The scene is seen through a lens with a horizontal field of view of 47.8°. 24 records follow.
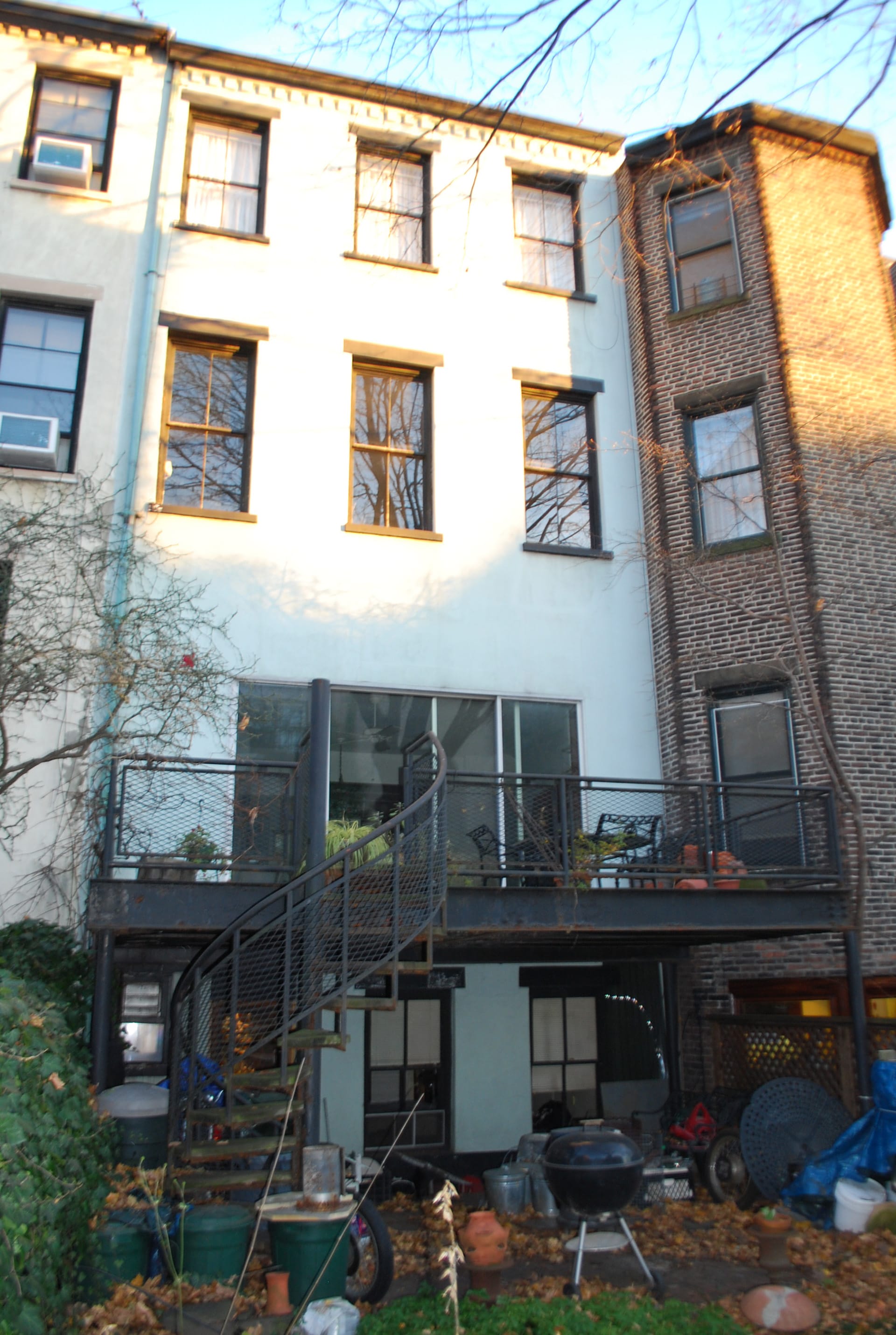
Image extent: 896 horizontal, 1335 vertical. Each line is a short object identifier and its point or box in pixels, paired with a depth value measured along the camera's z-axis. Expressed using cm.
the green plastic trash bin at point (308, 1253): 617
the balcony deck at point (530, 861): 810
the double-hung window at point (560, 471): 1260
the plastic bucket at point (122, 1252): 617
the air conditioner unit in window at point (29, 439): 1048
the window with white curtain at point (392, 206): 1280
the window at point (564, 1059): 1139
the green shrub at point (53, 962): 841
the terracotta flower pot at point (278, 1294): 595
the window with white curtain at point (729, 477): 1216
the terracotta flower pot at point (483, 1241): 659
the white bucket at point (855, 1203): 809
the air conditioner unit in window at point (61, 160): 1152
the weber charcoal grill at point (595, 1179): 679
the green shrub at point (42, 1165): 445
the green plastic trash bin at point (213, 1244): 623
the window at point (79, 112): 1212
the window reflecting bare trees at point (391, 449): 1196
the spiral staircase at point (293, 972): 675
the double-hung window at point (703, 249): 1309
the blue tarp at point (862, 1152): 852
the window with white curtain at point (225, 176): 1236
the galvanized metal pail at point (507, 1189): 914
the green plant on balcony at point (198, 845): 850
